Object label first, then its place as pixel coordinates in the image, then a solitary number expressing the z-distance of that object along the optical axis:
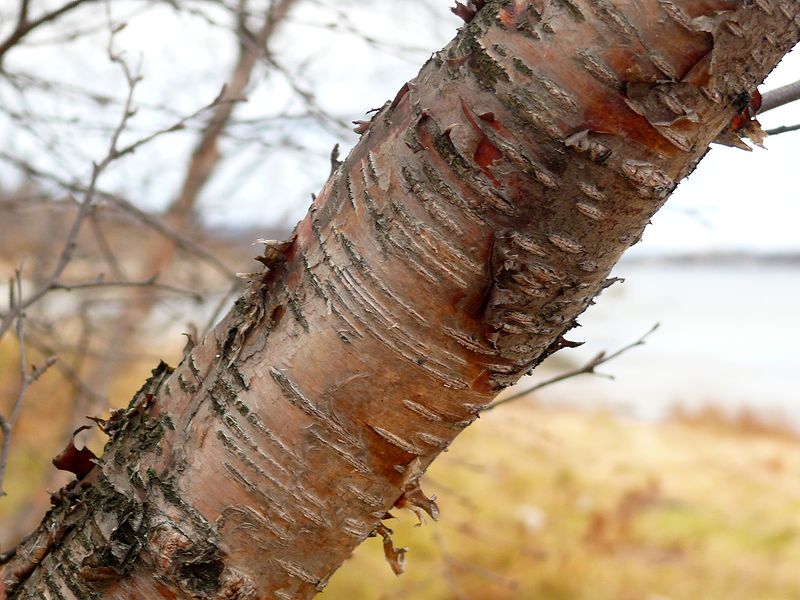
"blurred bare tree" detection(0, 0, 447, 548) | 1.32
